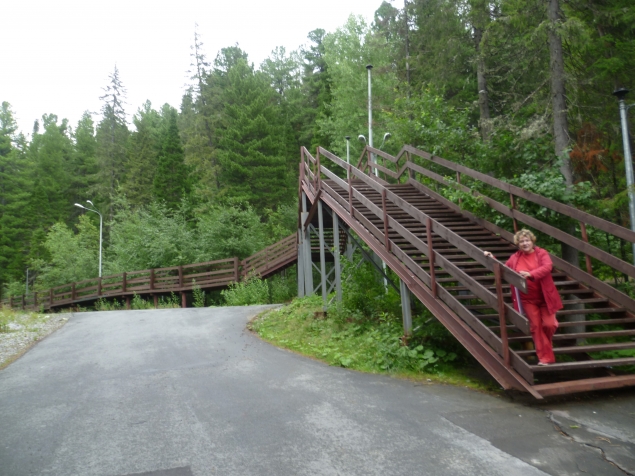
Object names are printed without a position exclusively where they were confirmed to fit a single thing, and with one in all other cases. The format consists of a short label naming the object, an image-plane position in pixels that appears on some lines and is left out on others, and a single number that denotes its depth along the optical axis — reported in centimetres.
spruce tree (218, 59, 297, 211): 3203
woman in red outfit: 502
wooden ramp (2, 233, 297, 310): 2152
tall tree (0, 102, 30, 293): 4542
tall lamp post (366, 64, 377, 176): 1346
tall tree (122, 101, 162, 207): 4156
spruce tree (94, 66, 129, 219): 4366
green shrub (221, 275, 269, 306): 1805
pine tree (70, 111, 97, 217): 5325
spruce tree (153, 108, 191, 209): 3841
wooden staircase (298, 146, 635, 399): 498
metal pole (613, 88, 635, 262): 786
